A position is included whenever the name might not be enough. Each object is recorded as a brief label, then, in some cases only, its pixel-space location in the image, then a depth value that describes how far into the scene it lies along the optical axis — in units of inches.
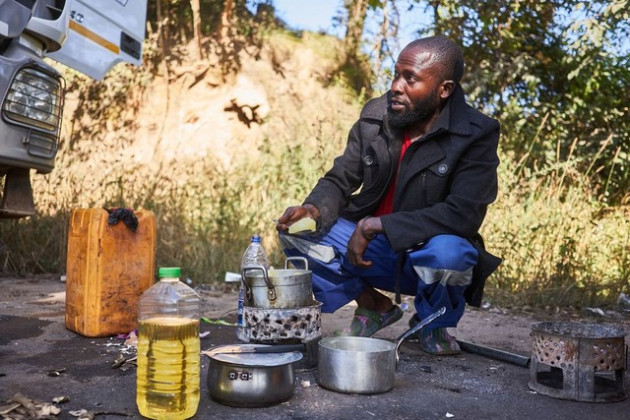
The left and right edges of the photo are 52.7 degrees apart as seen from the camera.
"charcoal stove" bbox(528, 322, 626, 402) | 99.0
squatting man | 120.8
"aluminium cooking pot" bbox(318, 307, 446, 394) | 99.3
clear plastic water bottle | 125.8
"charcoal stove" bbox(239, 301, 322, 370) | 108.0
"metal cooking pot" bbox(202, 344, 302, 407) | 90.5
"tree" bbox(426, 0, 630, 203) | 339.0
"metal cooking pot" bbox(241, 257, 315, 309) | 108.3
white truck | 128.3
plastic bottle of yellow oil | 85.7
